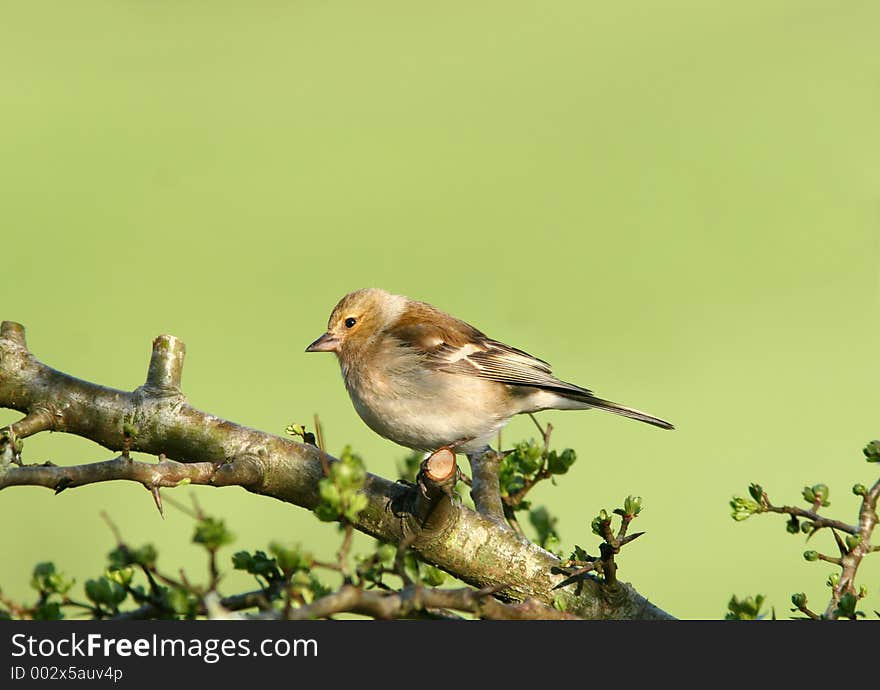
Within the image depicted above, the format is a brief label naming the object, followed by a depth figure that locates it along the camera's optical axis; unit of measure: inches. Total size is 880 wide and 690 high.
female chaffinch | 331.9
